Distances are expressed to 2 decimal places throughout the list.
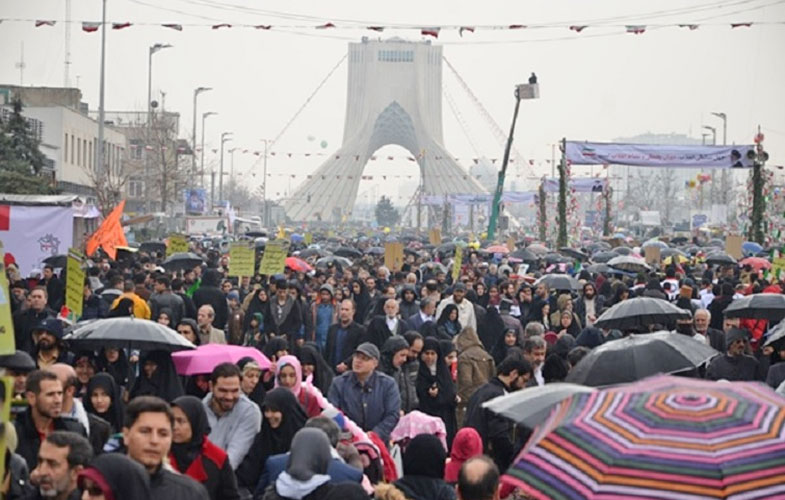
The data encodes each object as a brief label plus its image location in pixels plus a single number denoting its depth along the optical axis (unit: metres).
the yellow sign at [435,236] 55.34
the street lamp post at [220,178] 90.25
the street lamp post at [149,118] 48.37
